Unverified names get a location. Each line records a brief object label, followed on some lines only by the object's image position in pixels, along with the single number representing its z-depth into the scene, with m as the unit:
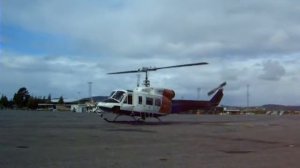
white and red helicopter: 25.86
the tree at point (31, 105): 129.45
